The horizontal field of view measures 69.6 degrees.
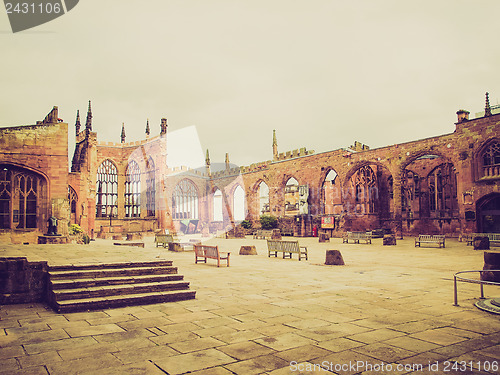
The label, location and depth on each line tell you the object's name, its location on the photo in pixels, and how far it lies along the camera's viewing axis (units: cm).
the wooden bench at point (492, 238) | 1806
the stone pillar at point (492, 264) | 744
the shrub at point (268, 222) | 3453
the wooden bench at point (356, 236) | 2152
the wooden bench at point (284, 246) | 1298
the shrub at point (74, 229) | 1840
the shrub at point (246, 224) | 3703
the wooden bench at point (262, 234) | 2722
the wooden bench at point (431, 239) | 1788
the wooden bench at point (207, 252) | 1092
